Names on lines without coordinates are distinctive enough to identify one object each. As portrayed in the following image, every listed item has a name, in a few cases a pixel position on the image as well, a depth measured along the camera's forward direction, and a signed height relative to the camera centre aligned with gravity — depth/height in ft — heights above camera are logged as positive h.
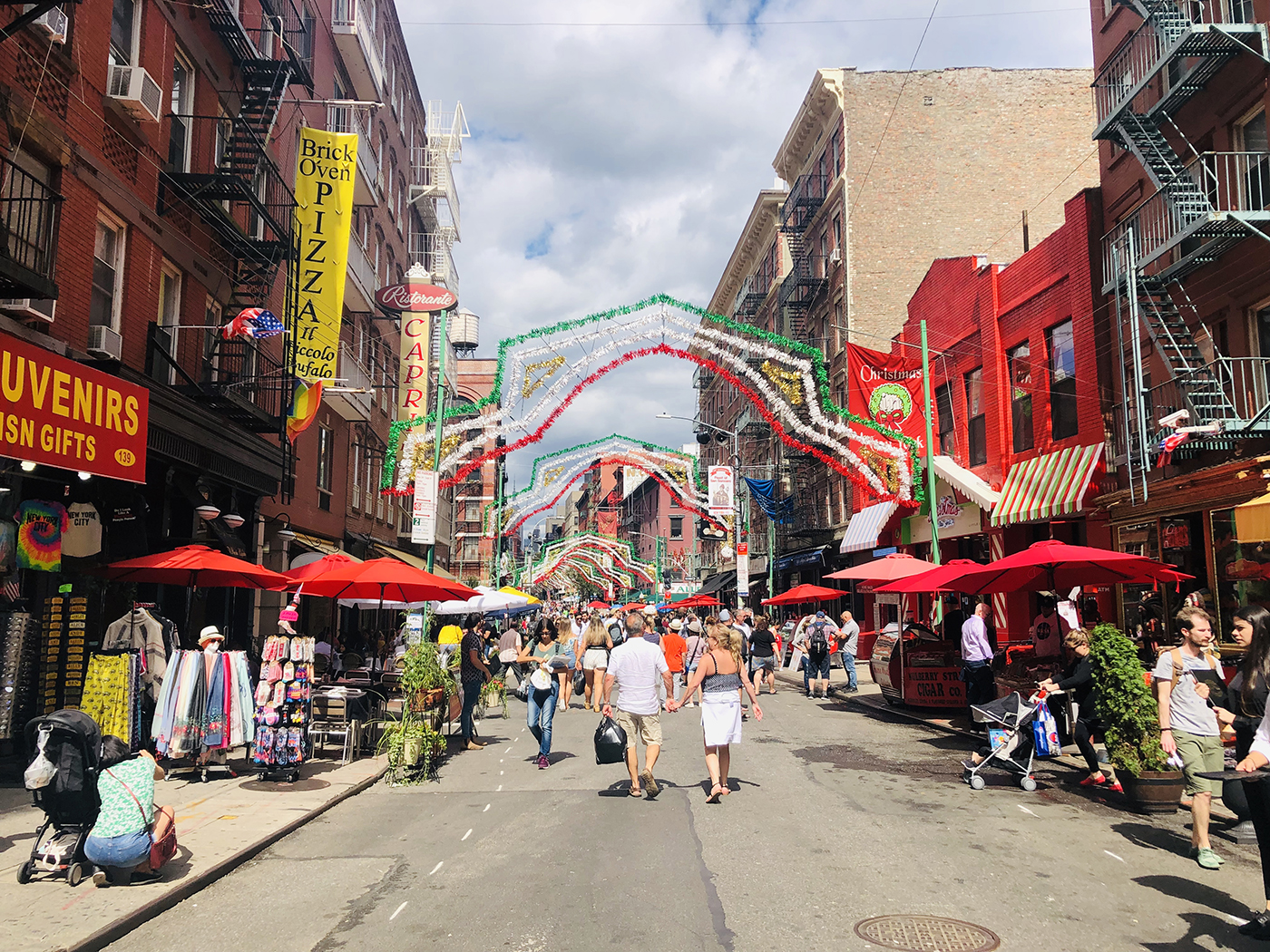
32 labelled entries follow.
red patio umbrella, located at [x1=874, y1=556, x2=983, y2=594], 49.14 +1.32
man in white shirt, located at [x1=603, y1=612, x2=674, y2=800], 32.91 -3.00
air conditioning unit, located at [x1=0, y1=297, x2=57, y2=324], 34.58 +10.82
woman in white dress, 32.14 -3.26
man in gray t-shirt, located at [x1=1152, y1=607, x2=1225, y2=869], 24.08 -2.45
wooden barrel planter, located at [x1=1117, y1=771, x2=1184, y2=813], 28.78 -5.67
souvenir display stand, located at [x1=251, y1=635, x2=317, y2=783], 35.37 -4.19
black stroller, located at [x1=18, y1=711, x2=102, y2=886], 20.56 -4.25
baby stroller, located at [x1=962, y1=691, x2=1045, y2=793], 32.83 -4.61
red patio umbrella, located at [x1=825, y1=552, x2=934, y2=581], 61.77 +2.19
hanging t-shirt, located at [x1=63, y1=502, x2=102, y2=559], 38.11 +2.74
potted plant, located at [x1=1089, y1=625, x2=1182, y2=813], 28.86 -3.99
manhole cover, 17.42 -6.24
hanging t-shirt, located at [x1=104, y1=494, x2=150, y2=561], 43.09 +3.04
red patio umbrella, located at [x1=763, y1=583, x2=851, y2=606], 83.26 +0.76
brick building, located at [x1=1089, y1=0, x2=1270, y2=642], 47.14 +16.96
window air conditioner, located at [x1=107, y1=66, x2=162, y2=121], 41.88 +22.57
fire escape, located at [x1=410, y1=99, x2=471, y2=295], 124.77 +54.25
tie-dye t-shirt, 35.37 +2.46
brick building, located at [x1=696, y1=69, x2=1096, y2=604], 119.44 +54.02
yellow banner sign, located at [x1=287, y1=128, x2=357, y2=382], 60.44 +22.94
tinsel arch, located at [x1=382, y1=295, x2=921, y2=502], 69.62 +14.83
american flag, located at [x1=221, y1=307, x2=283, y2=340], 47.47 +13.81
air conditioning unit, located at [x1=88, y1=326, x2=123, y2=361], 40.50 +11.07
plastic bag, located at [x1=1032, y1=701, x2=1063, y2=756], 32.78 -4.52
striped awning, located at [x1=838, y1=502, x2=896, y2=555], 99.45 +8.20
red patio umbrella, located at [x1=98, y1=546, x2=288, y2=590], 38.91 +1.28
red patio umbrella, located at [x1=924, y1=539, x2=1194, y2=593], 41.78 +1.56
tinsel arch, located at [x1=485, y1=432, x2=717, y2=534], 108.37 +16.19
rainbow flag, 62.18 +12.85
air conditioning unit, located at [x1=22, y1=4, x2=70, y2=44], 36.06 +22.24
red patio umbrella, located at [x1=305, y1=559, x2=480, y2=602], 44.37 +0.87
